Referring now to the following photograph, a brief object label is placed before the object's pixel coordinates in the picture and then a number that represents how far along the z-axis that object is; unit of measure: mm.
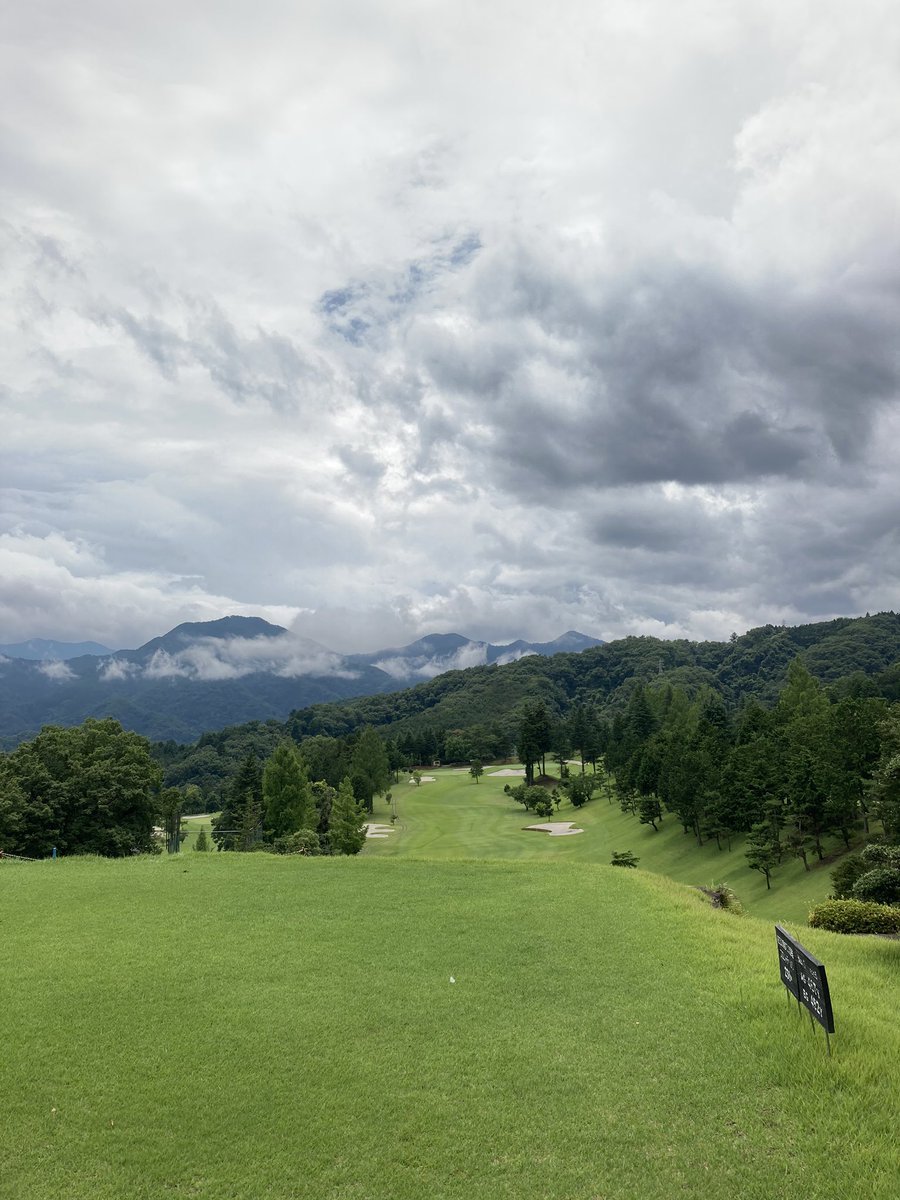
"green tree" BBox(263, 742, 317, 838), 58688
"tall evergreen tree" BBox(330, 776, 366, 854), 52312
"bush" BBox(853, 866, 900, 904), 19234
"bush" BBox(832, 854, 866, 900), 31391
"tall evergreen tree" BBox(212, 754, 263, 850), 61250
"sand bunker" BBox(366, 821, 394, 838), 76500
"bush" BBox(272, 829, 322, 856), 38781
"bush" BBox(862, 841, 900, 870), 17422
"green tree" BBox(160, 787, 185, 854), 52956
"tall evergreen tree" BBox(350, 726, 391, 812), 87100
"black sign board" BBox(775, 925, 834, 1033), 9547
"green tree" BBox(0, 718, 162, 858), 39875
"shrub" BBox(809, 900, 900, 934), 17922
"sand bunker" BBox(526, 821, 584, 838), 72750
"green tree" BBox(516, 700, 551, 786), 105500
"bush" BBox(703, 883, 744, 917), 20000
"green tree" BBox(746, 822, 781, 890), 43062
